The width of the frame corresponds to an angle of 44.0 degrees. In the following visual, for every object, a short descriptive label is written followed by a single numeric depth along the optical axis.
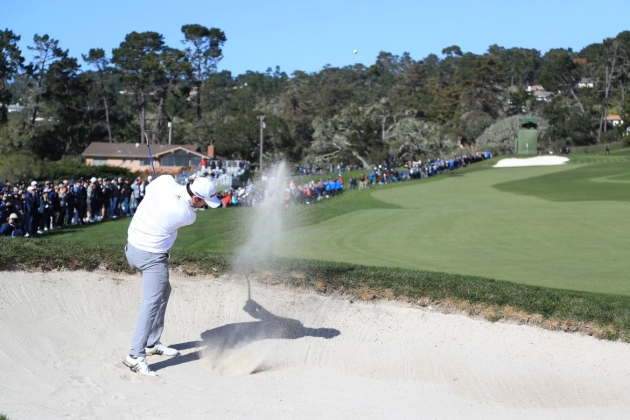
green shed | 88.00
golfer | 9.41
